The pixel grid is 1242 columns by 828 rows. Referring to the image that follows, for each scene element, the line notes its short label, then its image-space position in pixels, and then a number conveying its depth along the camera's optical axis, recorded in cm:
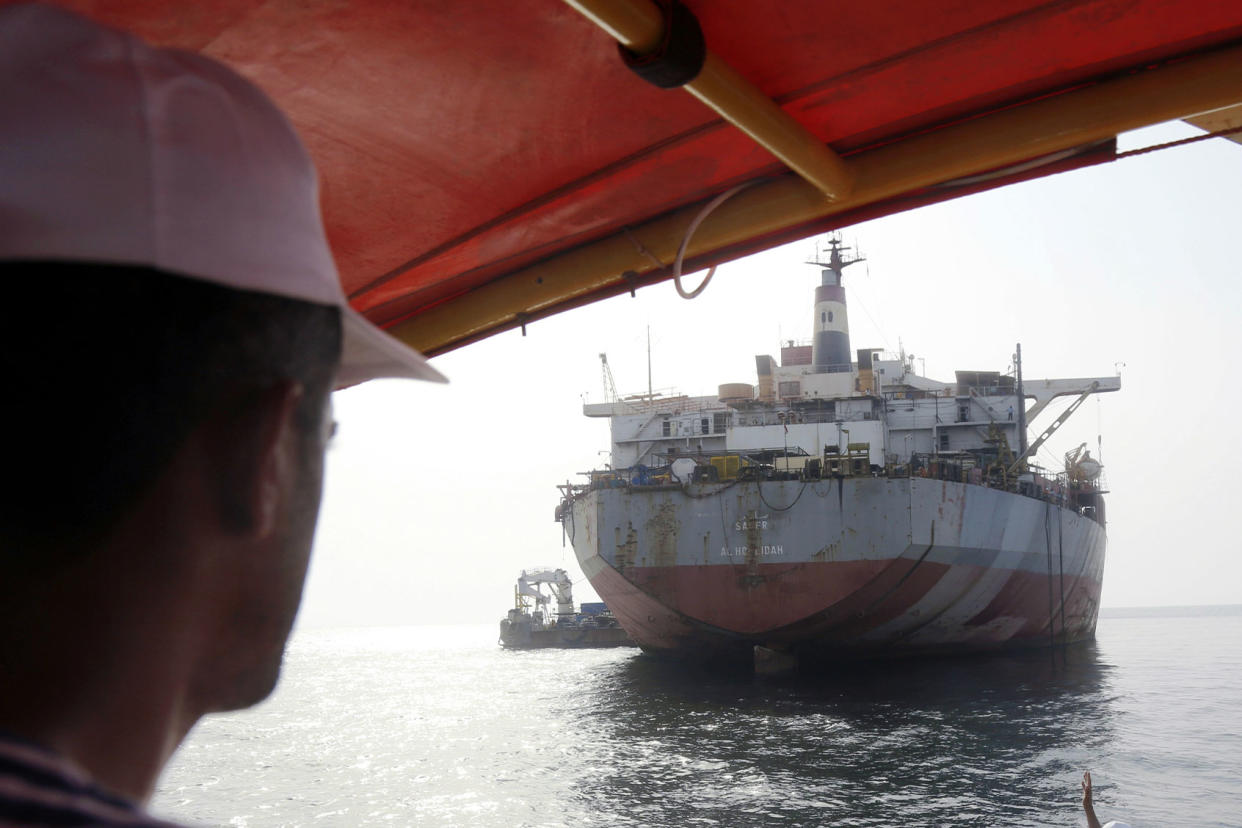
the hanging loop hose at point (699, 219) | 267
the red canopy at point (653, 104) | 205
